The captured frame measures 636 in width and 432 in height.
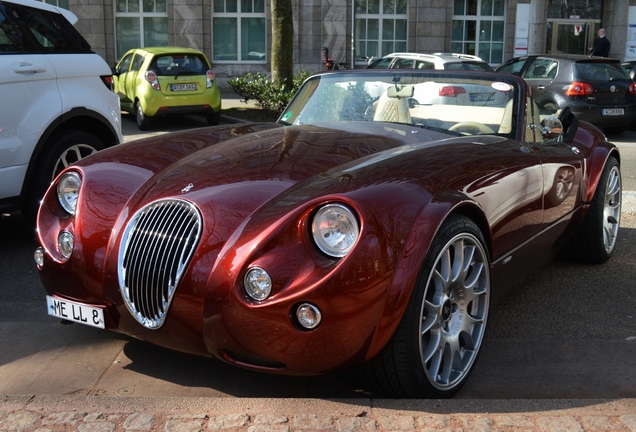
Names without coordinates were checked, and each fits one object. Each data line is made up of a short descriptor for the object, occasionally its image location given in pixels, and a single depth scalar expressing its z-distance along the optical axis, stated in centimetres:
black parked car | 1503
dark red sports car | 313
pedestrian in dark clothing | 2258
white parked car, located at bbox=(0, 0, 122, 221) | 598
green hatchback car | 1583
